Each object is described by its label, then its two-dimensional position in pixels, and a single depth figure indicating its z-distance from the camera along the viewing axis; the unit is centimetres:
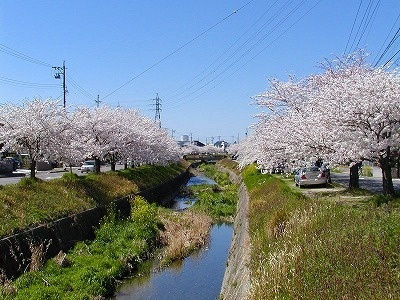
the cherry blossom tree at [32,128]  2133
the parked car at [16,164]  4361
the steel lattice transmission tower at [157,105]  10484
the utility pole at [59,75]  5578
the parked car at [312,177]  2762
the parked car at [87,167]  4663
